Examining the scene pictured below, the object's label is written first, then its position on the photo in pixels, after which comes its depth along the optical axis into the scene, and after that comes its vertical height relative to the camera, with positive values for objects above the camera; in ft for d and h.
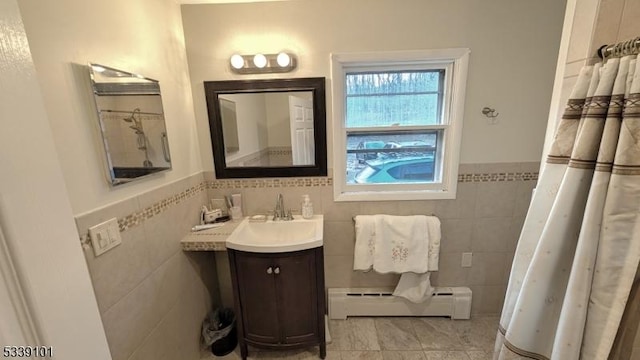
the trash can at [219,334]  5.54 -4.46
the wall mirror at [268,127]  5.55 +0.07
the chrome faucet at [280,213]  5.96 -1.95
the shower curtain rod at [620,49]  2.19 +0.63
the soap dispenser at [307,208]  5.88 -1.83
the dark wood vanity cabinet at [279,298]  4.83 -3.30
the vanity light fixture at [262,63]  5.26 +1.40
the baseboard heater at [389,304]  6.43 -4.53
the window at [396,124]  5.53 +0.04
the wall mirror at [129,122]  3.26 +0.18
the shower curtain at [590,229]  2.22 -1.04
